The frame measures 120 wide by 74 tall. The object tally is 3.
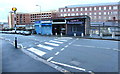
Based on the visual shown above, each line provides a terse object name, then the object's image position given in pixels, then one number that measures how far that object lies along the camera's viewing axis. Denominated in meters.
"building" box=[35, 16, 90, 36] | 29.06
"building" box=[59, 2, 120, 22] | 65.94
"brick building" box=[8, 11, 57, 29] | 111.89
